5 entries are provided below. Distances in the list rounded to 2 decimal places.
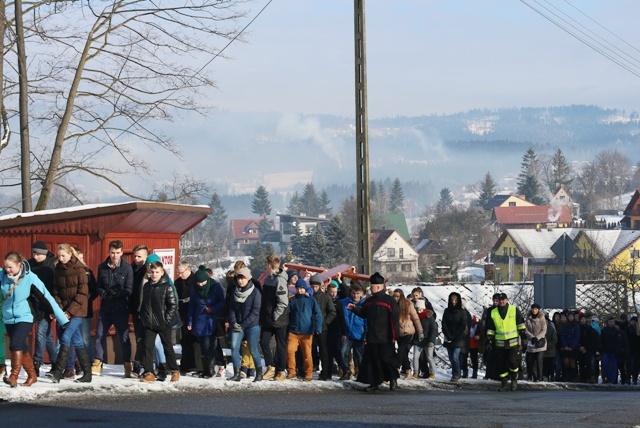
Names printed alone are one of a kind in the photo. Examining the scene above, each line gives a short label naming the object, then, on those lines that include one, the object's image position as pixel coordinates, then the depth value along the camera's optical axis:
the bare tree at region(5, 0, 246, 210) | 27.16
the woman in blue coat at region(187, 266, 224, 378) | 16.39
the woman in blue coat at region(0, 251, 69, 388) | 13.81
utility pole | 23.81
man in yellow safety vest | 19.33
